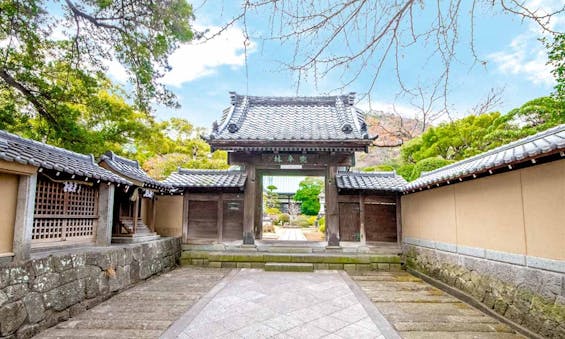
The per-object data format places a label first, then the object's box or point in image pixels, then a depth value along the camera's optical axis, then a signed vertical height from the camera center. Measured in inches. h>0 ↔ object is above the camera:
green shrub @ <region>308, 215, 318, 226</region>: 926.9 -37.5
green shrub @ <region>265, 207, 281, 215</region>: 963.5 -10.3
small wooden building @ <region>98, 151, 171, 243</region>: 280.5 +6.7
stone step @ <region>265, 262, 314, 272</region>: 316.2 -63.1
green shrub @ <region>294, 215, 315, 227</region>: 917.4 -41.5
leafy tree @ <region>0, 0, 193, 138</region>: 254.5 +144.4
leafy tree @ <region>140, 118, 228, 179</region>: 653.3 +125.6
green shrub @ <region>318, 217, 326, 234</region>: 649.0 -39.2
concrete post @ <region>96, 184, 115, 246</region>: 243.9 -7.3
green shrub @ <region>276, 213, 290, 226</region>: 937.5 -34.9
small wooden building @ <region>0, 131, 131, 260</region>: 150.8 +6.0
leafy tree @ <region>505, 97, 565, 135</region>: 384.8 +131.2
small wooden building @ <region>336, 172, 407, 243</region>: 359.9 -5.8
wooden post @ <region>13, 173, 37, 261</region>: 152.3 -5.8
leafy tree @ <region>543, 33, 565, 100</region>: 293.3 +146.4
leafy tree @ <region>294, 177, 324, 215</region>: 1010.1 +36.8
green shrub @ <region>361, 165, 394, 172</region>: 625.1 +89.0
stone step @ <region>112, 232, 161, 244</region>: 275.0 -29.3
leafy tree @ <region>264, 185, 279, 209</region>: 1018.3 +36.1
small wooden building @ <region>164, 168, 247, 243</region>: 367.6 -4.4
